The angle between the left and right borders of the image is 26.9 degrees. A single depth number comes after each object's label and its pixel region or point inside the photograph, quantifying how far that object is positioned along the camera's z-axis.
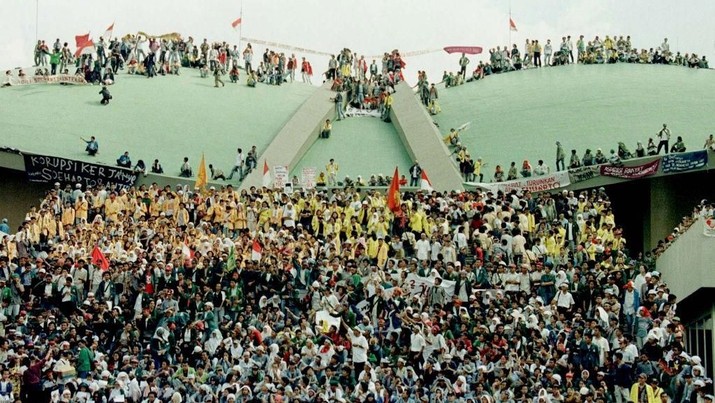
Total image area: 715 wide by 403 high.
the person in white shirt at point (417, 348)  32.91
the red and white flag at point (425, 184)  45.09
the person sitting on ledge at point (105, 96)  53.94
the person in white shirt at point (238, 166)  49.41
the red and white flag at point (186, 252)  37.53
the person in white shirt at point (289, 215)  40.78
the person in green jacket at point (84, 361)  33.09
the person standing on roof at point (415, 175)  48.22
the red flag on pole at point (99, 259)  37.41
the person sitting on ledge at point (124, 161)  48.31
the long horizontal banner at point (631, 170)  46.09
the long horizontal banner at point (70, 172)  47.44
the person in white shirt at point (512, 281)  35.59
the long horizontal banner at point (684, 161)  45.50
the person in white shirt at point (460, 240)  38.50
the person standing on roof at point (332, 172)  48.62
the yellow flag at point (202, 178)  44.91
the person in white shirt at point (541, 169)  47.84
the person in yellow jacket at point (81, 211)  41.88
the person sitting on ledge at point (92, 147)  49.72
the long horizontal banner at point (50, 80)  55.50
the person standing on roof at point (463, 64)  60.53
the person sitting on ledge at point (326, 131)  53.97
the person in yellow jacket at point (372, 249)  38.47
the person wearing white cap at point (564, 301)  34.34
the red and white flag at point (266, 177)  46.66
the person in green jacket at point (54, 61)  56.00
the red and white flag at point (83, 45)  55.44
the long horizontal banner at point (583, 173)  46.84
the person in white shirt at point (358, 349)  32.66
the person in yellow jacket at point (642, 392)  30.09
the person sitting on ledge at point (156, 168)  48.55
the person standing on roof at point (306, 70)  61.41
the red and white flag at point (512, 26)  63.55
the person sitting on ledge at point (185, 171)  48.84
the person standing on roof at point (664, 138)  46.83
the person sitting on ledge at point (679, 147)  46.50
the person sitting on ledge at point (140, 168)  47.84
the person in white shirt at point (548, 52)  61.28
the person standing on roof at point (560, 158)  47.88
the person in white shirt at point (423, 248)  38.09
